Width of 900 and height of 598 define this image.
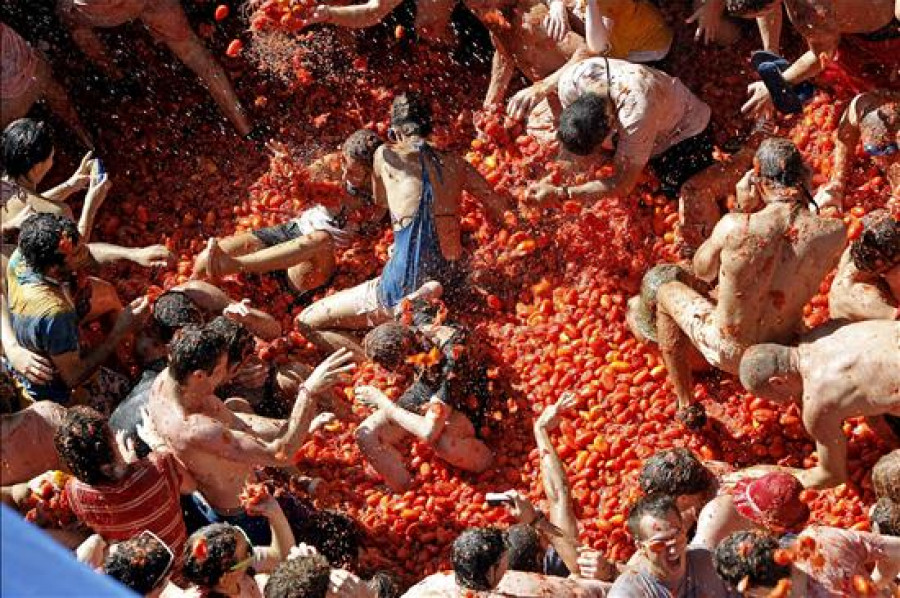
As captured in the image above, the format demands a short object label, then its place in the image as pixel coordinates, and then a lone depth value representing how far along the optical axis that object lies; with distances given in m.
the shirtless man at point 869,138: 15.72
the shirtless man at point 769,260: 13.94
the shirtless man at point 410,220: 16.12
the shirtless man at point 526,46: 17.13
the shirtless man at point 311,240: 16.68
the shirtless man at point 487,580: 11.93
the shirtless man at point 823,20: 15.71
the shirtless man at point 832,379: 13.49
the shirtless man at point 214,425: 13.61
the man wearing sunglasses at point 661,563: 11.85
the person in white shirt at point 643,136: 15.57
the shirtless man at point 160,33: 18.04
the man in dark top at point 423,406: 15.03
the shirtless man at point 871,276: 13.88
